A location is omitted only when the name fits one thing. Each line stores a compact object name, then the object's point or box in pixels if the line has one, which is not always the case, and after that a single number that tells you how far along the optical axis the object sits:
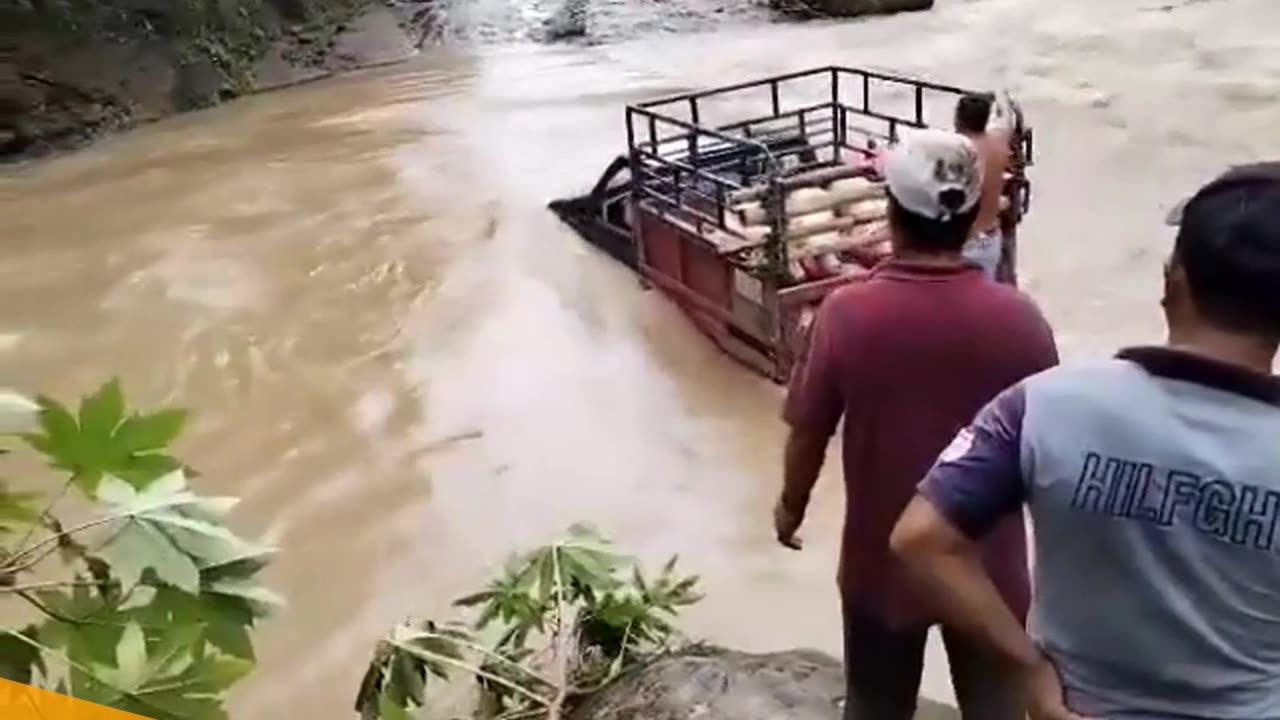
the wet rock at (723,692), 4.50
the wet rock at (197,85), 19.91
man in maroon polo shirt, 3.12
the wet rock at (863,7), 24.05
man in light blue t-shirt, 1.97
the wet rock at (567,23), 23.66
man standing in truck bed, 5.71
